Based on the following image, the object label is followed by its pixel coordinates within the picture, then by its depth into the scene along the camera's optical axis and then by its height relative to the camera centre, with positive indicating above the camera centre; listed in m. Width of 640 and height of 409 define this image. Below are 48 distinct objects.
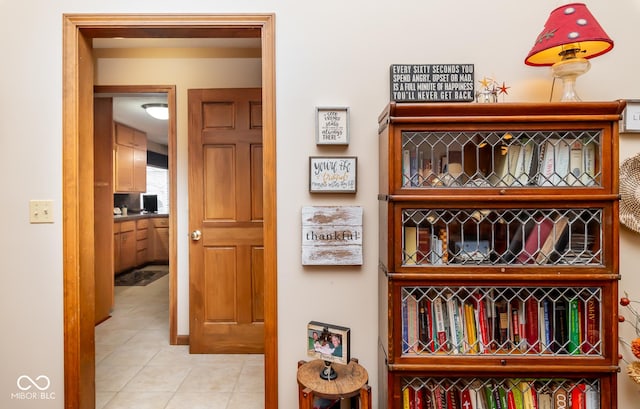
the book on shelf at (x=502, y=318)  1.50 -0.51
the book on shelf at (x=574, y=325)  1.46 -0.53
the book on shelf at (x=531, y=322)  1.49 -0.52
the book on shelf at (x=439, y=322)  1.51 -0.53
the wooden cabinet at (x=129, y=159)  4.85 +0.69
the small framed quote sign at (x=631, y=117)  1.68 +0.42
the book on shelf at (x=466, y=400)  1.51 -0.88
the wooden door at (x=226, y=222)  2.72 -0.14
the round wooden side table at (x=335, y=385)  1.42 -0.78
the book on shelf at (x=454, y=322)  1.50 -0.53
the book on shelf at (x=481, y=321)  1.49 -0.52
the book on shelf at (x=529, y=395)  1.49 -0.85
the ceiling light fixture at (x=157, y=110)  4.12 +1.18
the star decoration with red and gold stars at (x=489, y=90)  1.56 +0.55
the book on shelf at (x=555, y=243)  1.46 -0.18
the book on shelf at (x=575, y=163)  1.45 +0.17
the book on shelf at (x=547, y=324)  1.48 -0.53
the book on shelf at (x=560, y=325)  1.47 -0.53
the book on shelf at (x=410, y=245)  1.48 -0.18
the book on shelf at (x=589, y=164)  1.43 +0.16
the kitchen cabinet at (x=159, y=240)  6.17 -0.64
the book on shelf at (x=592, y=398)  1.46 -0.84
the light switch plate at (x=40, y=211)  1.75 -0.03
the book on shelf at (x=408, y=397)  1.51 -0.86
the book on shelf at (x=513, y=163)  1.48 +0.17
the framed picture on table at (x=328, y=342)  1.48 -0.61
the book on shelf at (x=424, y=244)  1.49 -0.18
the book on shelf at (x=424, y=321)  1.51 -0.53
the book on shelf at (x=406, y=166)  1.49 +0.16
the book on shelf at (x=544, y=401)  1.49 -0.87
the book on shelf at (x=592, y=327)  1.43 -0.53
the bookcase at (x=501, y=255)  1.40 -0.23
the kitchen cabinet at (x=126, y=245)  5.19 -0.64
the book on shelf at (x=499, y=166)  1.48 +0.16
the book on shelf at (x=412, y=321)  1.50 -0.53
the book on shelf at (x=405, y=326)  1.50 -0.54
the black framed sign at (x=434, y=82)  1.70 +0.60
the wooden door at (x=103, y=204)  3.34 +0.01
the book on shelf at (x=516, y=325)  1.49 -0.54
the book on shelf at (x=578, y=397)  1.47 -0.84
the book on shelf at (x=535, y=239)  1.47 -0.16
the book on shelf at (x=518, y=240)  1.47 -0.16
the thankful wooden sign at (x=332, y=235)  1.71 -0.16
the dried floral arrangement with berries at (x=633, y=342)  1.47 -0.63
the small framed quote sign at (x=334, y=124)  1.71 +0.40
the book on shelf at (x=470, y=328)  1.49 -0.55
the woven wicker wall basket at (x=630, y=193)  1.64 +0.04
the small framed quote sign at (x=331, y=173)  1.71 +0.15
